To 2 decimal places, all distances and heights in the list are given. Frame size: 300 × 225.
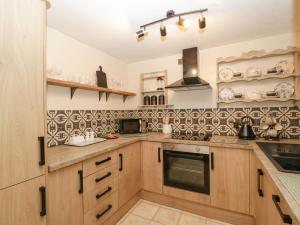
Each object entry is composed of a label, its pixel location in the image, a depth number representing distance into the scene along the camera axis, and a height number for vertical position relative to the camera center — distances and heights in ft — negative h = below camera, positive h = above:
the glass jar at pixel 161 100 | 9.00 +0.80
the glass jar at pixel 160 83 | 9.09 +1.78
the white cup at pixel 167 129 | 8.61 -0.82
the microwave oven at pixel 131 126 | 8.47 -0.63
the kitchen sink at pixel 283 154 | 3.95 -1.11
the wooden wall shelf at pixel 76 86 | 5.44 +1.14
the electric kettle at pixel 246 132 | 6.47 -0.76
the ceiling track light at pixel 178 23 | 4.80 +2.86
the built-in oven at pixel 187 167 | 6.21 -2.19
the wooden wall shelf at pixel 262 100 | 6.19 +0.55
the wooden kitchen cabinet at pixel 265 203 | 2.71 -1.95
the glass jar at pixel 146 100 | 9.39 +0.84
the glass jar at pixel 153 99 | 9.22 +0.84
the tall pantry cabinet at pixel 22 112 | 2.77 +0.06
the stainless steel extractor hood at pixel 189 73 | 7.36 +2.00
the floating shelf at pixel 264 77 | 6.23 +1.47
